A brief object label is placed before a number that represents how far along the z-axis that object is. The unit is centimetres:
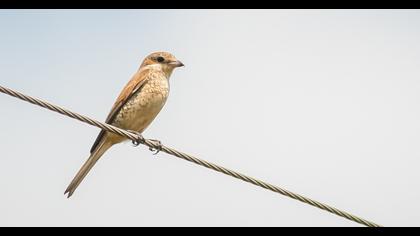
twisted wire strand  816
